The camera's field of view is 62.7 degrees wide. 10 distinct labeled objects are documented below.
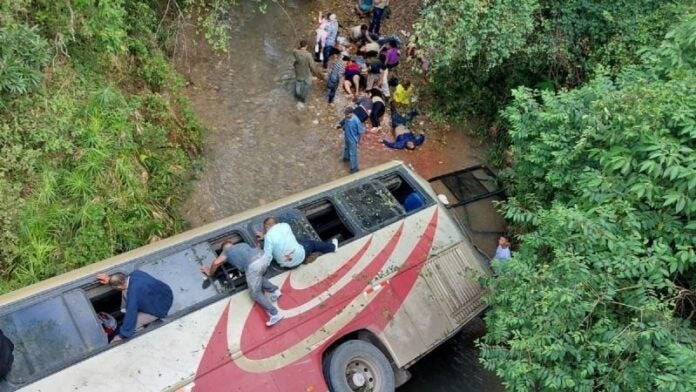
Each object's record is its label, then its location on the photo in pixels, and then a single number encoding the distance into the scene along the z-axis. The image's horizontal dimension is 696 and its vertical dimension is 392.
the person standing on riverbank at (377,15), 14.16
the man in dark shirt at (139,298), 5.84
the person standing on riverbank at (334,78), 12.34
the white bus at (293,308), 5.67
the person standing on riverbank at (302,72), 11.80
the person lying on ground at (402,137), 12.20
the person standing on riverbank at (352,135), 10.73
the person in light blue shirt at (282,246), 6.61
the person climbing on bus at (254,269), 6.37
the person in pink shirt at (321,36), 13.06
